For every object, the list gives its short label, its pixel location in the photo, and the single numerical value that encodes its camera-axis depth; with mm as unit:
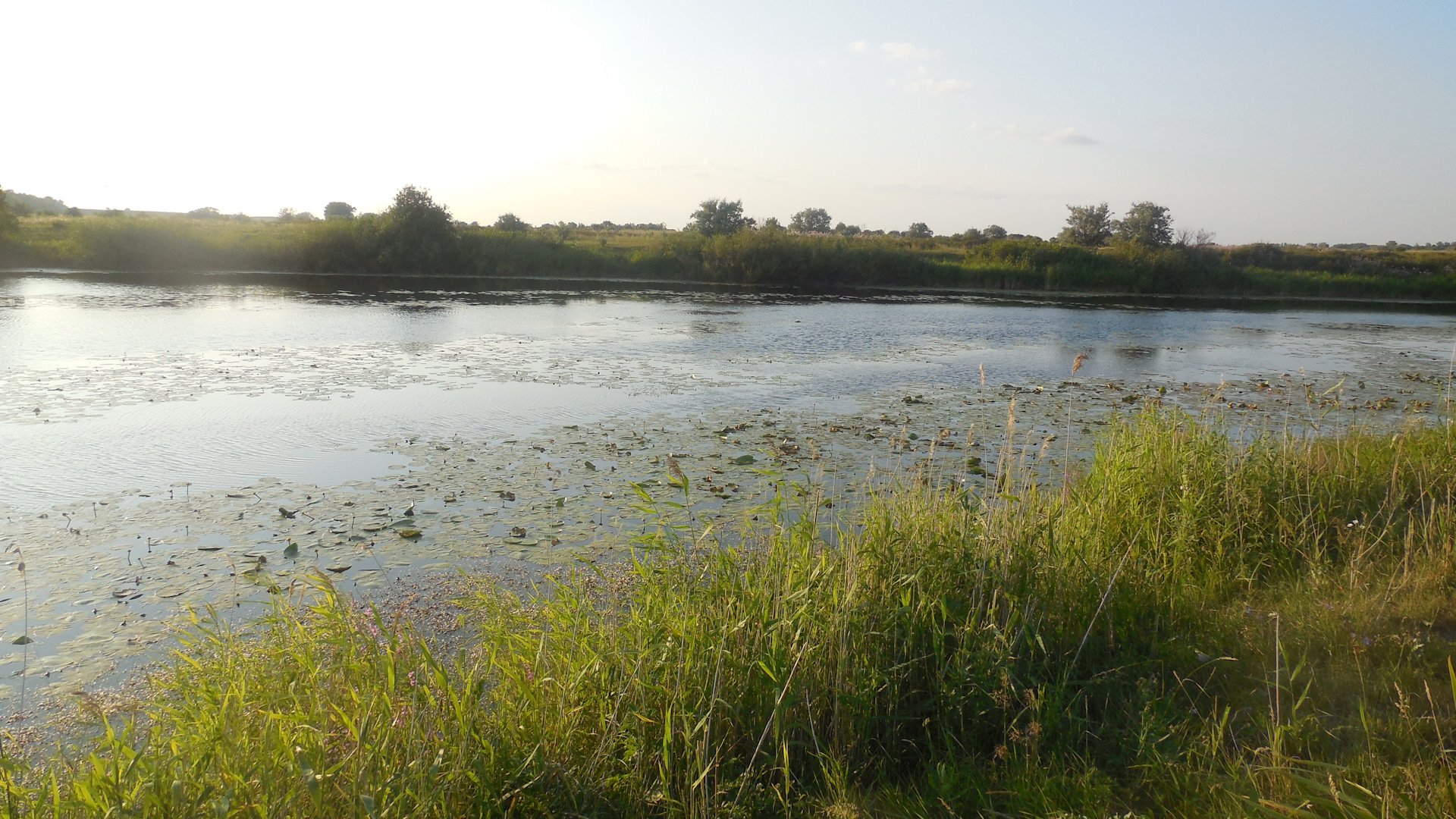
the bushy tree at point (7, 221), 37312
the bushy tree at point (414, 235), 43094
